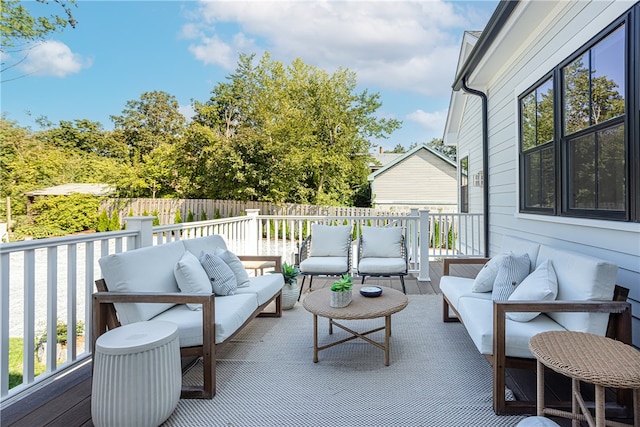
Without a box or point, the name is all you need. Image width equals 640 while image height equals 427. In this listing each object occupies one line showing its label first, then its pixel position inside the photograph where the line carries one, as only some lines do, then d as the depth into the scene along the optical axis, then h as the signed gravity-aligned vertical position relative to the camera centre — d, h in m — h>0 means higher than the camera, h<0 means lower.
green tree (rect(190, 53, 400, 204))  14.05 +3.46
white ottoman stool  1.84 -0.90
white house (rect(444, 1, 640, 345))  2.37 +0.83
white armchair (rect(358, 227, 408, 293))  4.90 -0.53
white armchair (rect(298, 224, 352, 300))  5.10 -0.51
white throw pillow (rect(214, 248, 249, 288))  3.45 -0.52
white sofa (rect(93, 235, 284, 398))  2.30 -0.66
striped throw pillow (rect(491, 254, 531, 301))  2.66 -0.49
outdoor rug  2.06 -1.20
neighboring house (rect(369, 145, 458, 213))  17.06 +1.64
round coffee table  2.71 -0.77
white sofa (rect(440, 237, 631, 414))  2.04 -0.59
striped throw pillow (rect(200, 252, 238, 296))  3.12 -0.55
